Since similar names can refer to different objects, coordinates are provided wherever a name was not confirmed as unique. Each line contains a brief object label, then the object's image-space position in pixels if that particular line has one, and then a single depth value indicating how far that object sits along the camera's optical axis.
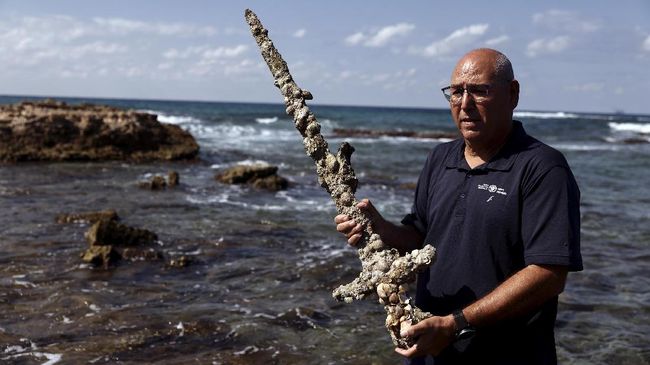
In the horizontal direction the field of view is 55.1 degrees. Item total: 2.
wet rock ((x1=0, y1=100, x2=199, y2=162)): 22.59
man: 2.51
